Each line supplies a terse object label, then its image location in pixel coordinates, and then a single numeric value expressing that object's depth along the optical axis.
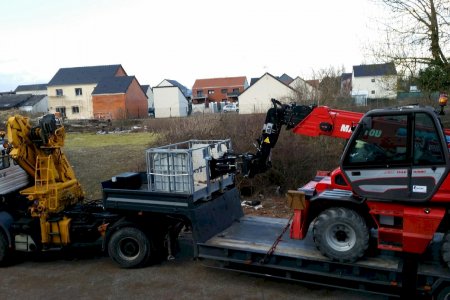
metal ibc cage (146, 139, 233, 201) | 6.97
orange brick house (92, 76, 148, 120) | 53.04
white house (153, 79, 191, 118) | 57.81
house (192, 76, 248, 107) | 79.81
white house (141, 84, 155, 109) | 68.93
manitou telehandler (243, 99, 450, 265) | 5.55
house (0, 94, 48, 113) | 64.75
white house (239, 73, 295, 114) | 50.84
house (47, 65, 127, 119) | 58.28
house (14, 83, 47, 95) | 93.38
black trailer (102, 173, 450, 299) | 5.58
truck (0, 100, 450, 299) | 5.61
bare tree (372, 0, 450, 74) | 15.11
